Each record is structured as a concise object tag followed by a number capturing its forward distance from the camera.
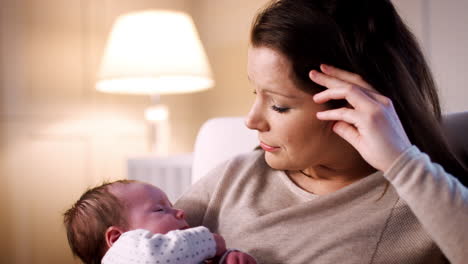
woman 0.88
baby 0.82
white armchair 1.36
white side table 2.15
